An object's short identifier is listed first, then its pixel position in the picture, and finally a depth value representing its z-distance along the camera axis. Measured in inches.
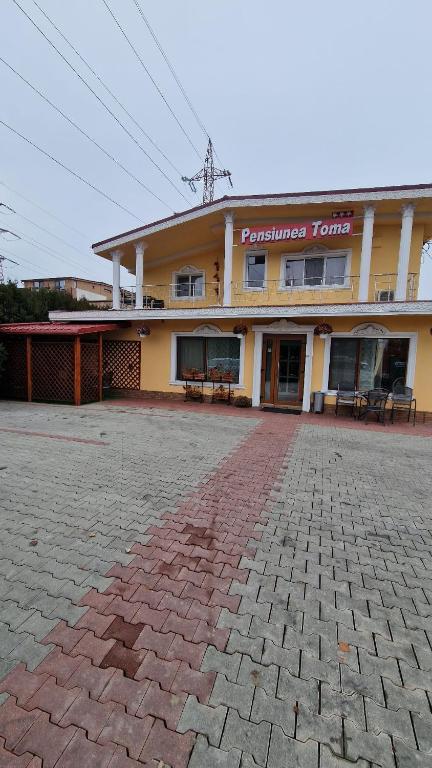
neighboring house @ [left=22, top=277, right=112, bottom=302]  1707.7
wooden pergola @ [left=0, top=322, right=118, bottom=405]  452.4
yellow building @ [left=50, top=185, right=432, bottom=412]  398.6
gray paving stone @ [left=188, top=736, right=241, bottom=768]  61.0
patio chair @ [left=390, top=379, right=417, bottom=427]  383.2
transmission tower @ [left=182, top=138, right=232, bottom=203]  1079.6
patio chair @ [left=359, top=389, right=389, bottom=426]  370.3
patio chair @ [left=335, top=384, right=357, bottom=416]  403.5
